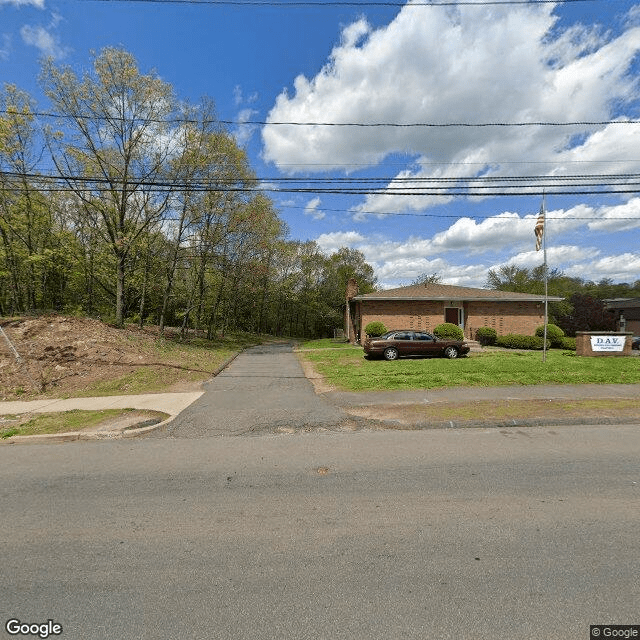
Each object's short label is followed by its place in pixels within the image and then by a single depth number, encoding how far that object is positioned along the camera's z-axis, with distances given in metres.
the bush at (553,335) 22.06
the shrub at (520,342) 20.94
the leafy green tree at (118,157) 17.27
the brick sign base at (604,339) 16.41
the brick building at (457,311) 23.11
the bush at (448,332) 20.92
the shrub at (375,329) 21.98
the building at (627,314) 37.72
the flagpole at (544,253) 13.16
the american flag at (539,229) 13.21
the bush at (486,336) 22.31
